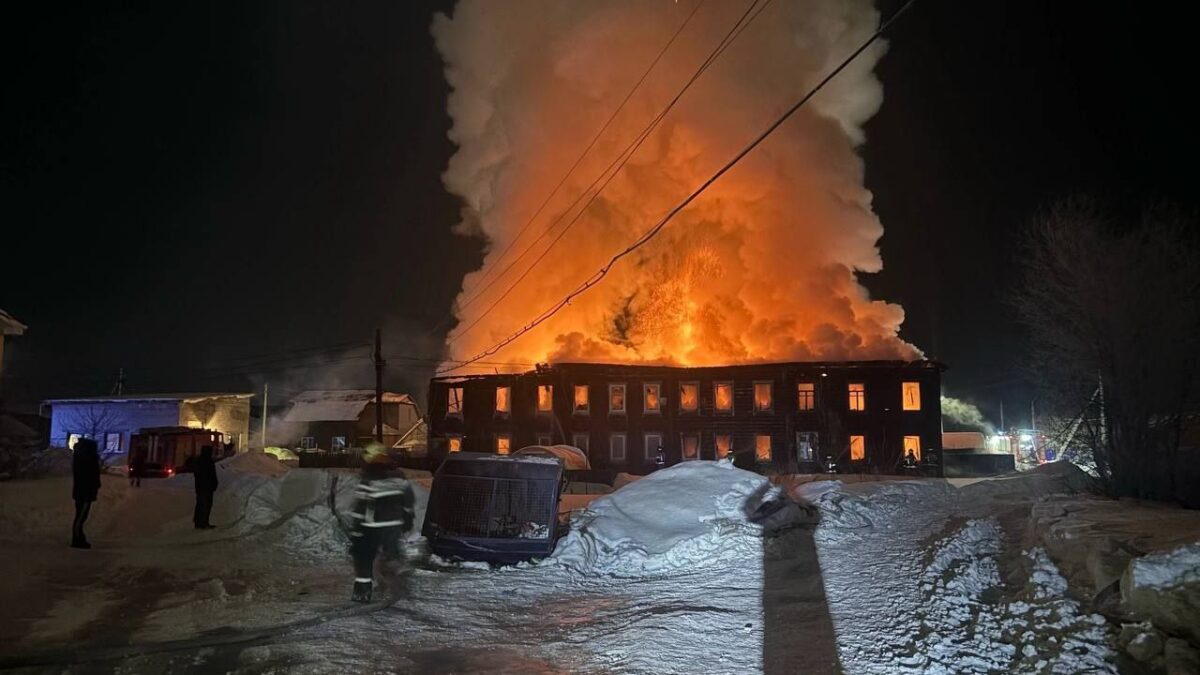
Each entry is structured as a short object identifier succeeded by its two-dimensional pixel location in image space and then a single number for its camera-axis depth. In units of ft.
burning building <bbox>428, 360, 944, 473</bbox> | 138.21
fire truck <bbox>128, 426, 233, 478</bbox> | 106.63
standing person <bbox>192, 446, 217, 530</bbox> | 45.55
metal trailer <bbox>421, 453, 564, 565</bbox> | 34.68
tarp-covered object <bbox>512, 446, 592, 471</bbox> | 106.76
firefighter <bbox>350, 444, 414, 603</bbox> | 27.32
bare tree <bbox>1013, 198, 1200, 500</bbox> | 39.17
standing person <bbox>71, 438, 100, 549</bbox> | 38.22
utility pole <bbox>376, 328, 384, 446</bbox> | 115.67
